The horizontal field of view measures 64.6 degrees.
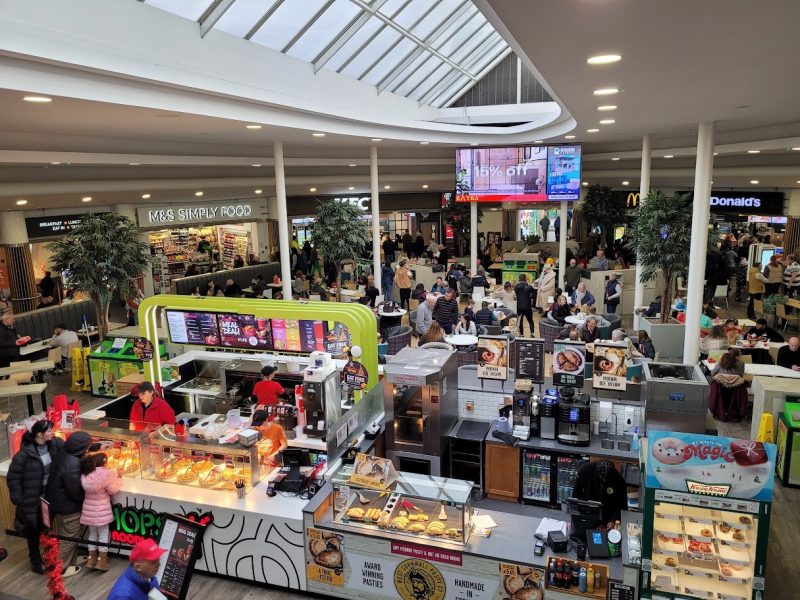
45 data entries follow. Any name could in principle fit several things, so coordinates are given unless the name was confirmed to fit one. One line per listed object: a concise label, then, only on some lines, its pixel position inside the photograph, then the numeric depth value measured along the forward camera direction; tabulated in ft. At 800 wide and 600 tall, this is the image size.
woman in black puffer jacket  20.25
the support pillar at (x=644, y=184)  44.68
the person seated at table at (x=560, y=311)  43.47
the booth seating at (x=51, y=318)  46.42
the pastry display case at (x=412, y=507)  17.66
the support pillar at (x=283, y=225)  41.45
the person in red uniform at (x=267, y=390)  26.66
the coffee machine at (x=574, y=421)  22.77
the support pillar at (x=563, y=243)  57.00
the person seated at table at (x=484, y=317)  41.60
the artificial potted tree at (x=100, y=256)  39.47
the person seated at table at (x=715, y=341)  35.14
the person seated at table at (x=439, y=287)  51.16
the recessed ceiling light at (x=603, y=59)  17.78
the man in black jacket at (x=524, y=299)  46.60
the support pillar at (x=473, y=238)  60.34
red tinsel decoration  18.06
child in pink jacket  20.45
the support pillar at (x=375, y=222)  52.75
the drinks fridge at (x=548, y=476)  23.07
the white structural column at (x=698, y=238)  32.78
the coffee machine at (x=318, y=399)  23.47
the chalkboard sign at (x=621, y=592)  15.71
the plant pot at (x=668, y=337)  38.47
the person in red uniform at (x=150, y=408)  24.66
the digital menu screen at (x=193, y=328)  29.48
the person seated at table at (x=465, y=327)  35.99
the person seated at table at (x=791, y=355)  32.17
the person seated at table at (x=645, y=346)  31.94
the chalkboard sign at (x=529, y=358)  25.36
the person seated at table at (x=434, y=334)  32.78
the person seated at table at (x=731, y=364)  31.17
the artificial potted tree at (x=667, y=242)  38.42
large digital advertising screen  54.80
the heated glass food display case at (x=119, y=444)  22.21
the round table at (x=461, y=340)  32.83
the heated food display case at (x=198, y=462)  21.04
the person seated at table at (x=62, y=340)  41.34
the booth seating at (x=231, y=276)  61.84
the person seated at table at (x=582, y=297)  43.50
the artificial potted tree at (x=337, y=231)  49.52
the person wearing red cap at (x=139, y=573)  13.12
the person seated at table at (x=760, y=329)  36.17
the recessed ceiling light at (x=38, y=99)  20.13
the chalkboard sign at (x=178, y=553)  16.29
